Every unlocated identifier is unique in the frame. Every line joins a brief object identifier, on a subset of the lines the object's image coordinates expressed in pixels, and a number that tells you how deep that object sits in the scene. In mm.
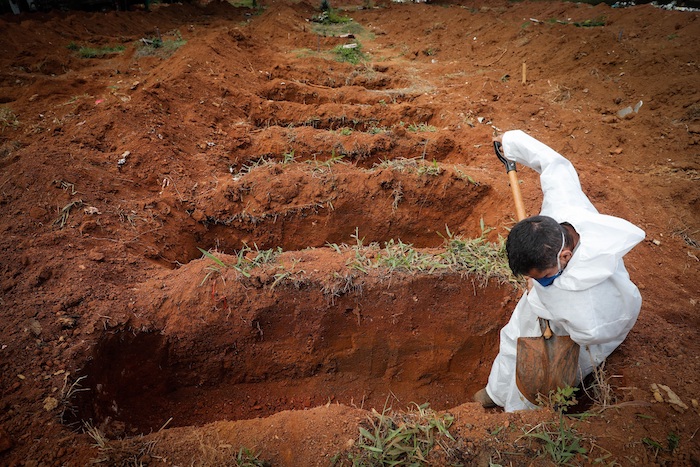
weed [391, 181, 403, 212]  4023
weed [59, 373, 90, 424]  2172
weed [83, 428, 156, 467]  1969
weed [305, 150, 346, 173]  4291
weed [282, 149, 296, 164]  4548
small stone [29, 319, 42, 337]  2465
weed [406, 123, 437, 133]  5316
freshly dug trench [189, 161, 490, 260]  3973
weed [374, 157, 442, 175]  4121
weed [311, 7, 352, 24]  11773
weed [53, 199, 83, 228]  3333
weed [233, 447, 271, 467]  1982
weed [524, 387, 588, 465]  1926
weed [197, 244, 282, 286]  2938
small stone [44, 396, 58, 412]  2137
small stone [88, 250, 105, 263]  3021
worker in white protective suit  1848
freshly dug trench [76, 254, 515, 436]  2828
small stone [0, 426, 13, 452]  1937
